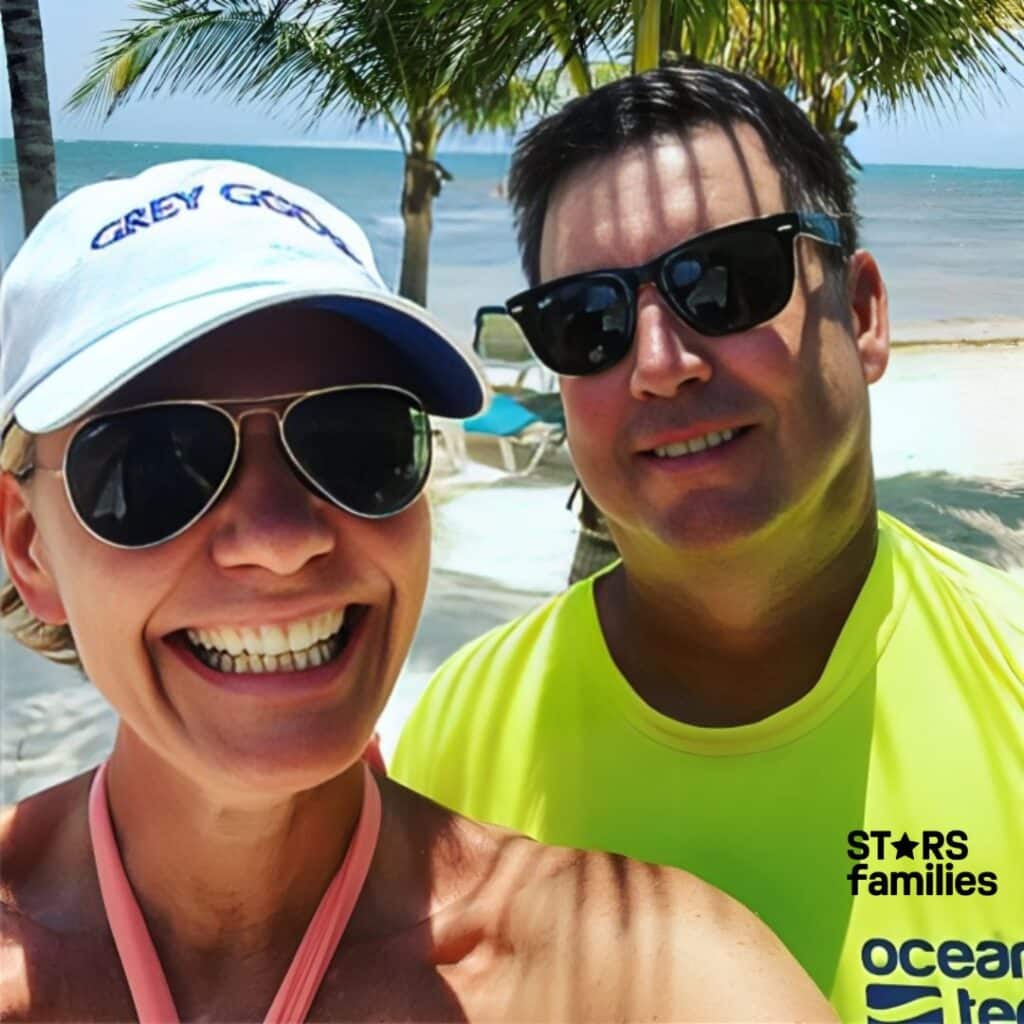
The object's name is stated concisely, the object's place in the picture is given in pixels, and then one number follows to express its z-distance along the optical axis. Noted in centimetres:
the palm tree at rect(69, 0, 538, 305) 342
